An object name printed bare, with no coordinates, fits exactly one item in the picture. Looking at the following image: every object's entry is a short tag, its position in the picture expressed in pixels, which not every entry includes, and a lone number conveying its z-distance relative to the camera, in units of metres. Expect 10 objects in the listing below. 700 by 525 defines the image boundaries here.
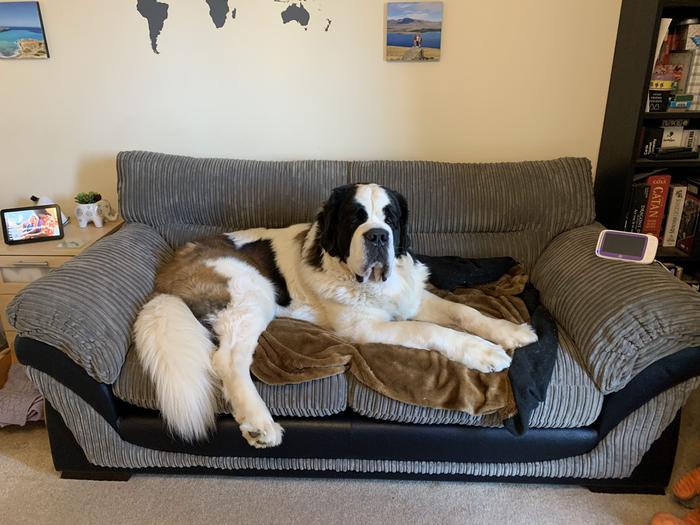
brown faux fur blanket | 1.66
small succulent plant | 2.67
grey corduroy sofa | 1.68
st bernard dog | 1.68
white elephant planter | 2.65
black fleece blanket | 1.66
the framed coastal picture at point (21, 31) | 2.53
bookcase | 2.26
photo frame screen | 2.50
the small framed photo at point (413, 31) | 2.47
